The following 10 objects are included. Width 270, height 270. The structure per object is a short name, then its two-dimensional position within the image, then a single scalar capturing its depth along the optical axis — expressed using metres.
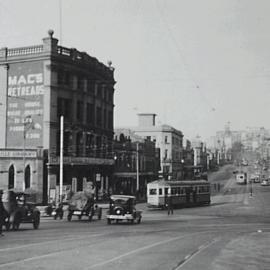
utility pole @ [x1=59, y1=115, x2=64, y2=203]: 43.72
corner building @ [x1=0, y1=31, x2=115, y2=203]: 49.25
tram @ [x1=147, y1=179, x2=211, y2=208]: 50.97
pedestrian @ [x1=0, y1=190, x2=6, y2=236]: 22.14
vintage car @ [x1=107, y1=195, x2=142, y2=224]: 31.38
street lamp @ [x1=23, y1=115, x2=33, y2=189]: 51.34
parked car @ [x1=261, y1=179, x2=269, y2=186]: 104.21
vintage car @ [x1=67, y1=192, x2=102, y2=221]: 34.06
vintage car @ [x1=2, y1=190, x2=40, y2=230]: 25.16
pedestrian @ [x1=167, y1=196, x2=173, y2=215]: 43.74
